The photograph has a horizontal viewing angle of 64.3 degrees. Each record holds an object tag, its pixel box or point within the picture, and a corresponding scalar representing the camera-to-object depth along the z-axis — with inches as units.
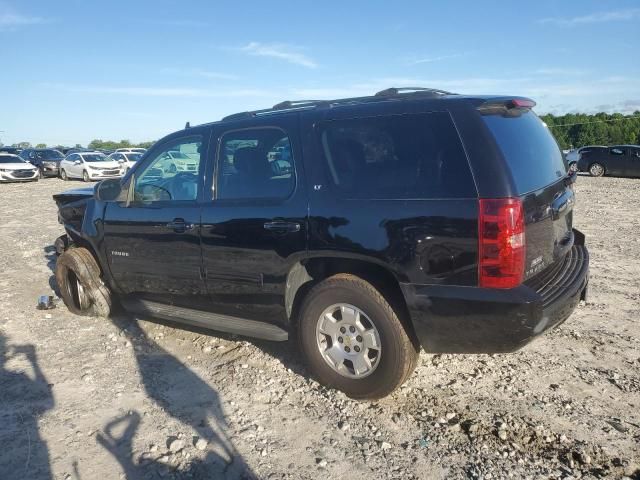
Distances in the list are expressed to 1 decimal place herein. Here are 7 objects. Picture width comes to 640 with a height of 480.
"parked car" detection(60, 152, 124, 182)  1007.0
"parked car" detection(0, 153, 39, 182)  970.7
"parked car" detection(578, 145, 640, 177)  861.2
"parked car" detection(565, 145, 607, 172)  921.7
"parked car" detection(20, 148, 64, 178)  1165.1
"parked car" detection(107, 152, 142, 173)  1057.5
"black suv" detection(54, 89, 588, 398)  115.3
